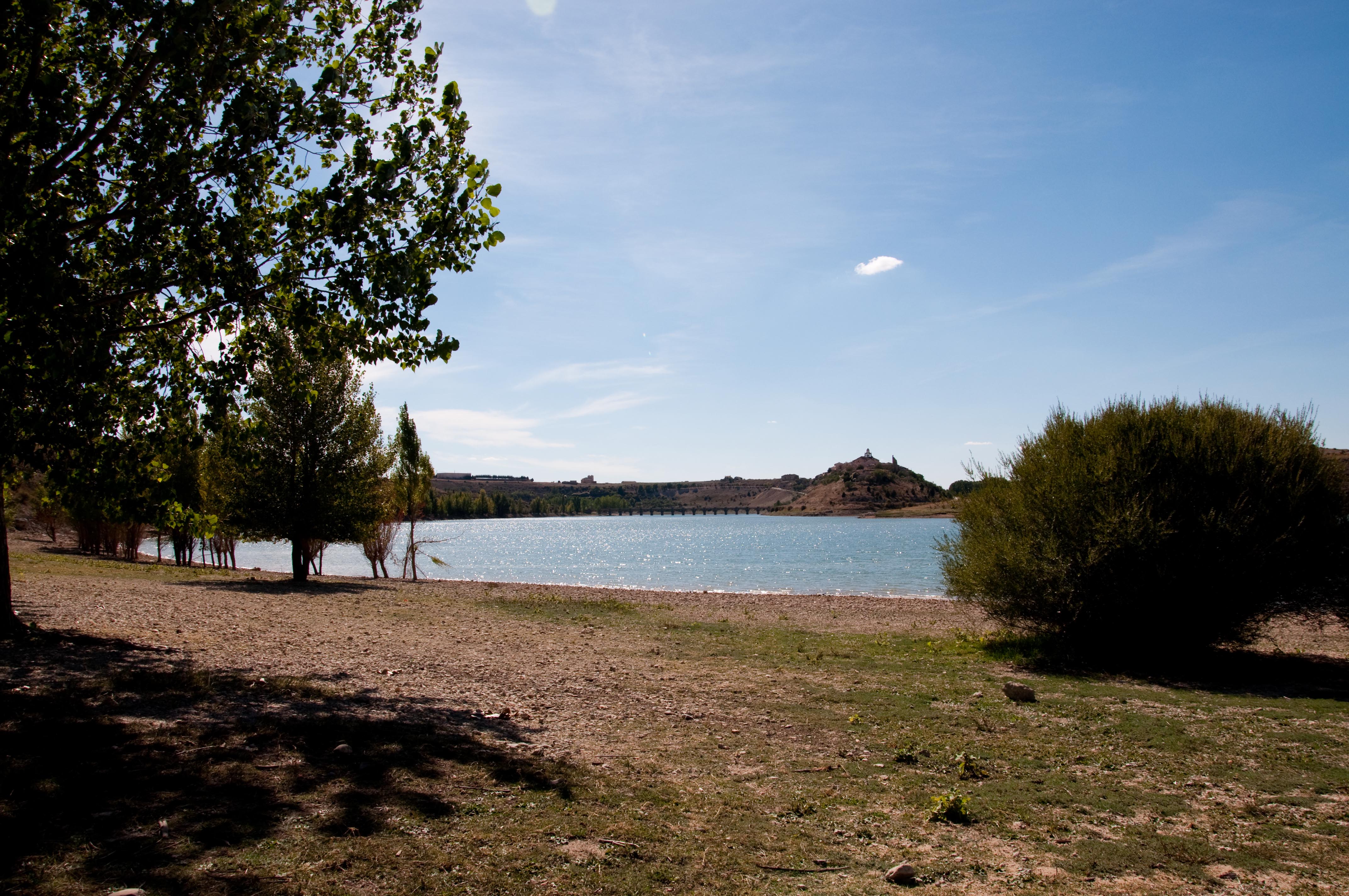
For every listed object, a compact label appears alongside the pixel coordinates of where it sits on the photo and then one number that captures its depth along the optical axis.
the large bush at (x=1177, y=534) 14.84
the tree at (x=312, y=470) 28.20
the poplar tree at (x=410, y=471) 41.38
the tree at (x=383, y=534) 30.98
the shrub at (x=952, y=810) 6.64
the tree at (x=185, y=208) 8.18
